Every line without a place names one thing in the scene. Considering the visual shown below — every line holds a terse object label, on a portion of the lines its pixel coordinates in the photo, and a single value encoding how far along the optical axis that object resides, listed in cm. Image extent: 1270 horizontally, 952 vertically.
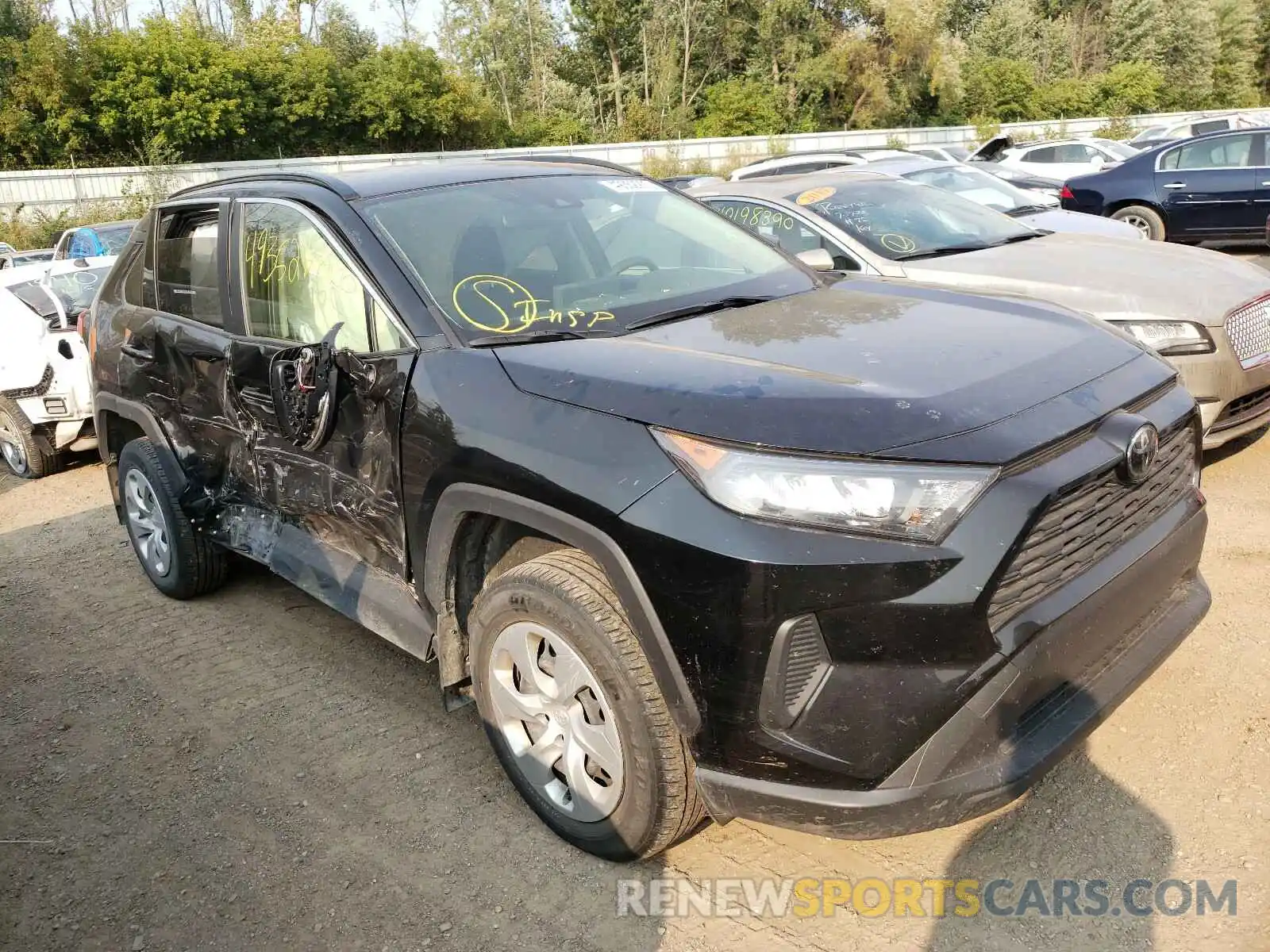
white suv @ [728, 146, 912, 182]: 1451
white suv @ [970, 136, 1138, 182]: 1894
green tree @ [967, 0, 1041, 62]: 5309
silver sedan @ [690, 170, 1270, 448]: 486
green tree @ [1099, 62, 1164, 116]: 4647
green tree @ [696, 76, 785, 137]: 4666
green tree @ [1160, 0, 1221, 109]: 5147
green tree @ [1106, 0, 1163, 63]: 5188
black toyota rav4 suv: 219
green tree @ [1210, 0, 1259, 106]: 5388
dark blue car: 1159
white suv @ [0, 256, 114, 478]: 710
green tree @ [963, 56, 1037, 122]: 4928
